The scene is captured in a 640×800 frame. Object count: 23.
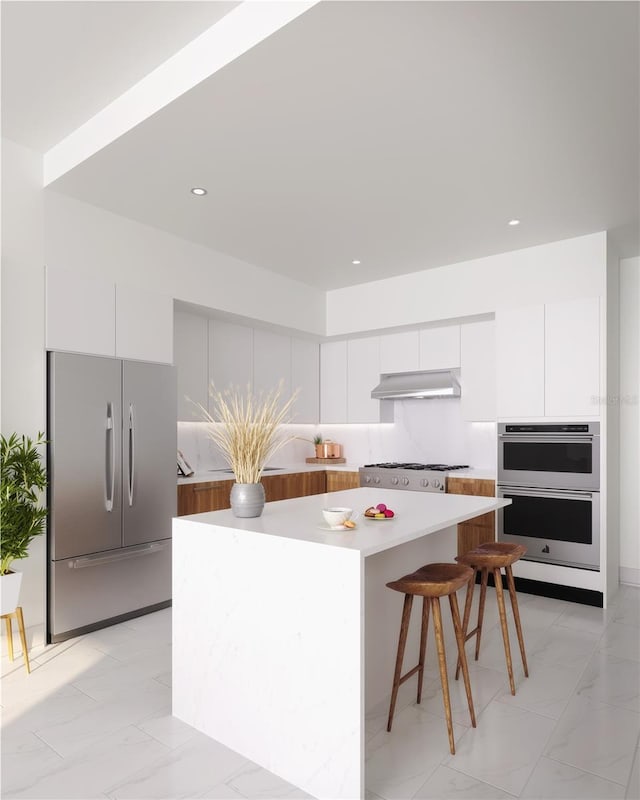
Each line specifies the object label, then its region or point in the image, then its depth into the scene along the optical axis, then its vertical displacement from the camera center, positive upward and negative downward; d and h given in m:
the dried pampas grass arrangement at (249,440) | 2.46 -0.17
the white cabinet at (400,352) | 5.40 +0.51
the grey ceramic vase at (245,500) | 2.44 -0.44
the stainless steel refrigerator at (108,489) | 3.36 -0.57
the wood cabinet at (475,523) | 4.50 -1.01
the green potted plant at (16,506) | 2.88 -0.56
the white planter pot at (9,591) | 2.84 -0.99
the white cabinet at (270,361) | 5.46 +0.43
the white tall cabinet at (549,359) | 4.07 +0.33
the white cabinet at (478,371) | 4.86 +0.28
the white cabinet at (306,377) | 5.87 +0.28
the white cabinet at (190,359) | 4.68 +0.38
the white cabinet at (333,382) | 6.00 +0.23
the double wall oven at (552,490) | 4.04 -0.68
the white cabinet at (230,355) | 5.01 +0.45
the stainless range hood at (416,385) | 5.07 +0.16
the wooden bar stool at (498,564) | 2.72 -0.81
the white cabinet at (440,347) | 5.11 +0.52
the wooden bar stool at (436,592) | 2.21 -0.79
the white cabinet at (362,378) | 5.71 +0.26
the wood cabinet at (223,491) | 4.25 -0.77
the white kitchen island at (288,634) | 1.90 -0.92
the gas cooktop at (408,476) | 4.77 -0.67
